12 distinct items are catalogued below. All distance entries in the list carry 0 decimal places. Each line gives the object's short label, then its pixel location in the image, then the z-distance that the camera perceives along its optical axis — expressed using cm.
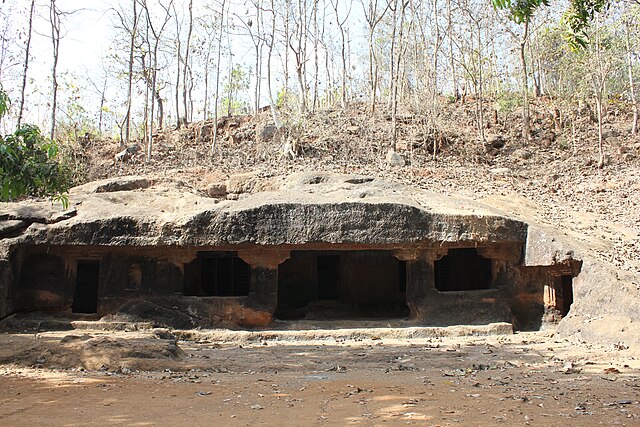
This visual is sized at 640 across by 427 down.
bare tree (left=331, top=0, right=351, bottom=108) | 2546
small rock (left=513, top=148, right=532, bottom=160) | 1972
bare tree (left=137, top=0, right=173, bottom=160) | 2252
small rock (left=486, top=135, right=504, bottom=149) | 2045
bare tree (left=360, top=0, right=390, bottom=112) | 2208
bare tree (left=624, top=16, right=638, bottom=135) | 2011
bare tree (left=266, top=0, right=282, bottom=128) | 2019
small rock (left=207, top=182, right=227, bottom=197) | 1552
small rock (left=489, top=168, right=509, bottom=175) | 1750
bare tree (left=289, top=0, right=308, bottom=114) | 2186
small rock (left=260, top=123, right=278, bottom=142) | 2086
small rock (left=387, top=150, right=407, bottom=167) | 1795
